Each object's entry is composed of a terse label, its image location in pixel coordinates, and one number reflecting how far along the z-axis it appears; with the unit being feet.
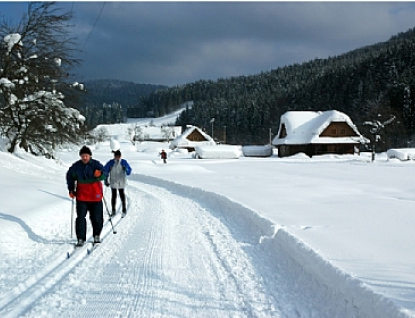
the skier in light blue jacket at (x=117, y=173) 36.42
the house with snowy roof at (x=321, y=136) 186.83
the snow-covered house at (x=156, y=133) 419.50
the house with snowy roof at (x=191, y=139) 263.29
